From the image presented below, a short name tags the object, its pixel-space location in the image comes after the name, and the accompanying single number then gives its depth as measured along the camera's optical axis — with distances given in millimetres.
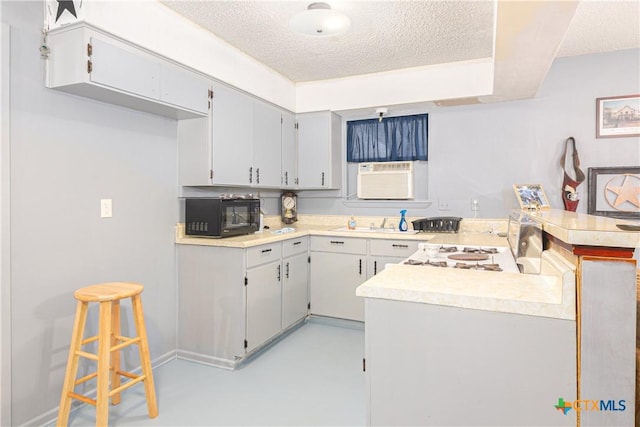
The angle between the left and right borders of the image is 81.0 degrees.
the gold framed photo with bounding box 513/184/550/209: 3193
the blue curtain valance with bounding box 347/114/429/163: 3832
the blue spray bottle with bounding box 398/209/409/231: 3689
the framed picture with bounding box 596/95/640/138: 3068
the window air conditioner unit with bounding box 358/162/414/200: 3924
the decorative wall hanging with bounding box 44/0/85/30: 1938
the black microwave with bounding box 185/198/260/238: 2840
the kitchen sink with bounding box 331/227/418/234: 3588
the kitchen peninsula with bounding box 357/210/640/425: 949
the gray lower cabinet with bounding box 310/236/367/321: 3531
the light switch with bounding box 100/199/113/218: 2355
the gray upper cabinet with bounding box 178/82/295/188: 2840
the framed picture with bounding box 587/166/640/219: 3061
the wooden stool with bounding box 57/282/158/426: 1840
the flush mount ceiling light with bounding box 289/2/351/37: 2104
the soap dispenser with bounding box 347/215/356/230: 3986
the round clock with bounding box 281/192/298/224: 4227
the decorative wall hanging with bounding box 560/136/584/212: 3148
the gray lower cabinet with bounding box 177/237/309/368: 2750
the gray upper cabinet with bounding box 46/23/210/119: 1965
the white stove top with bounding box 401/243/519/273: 1750
